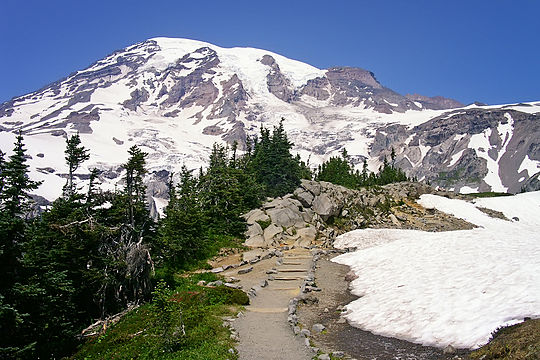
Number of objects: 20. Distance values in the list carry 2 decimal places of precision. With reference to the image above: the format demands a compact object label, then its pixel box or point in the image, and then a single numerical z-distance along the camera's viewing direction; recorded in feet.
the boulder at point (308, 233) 136.66
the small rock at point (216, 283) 74.31
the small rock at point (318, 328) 49.74
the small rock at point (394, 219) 180.39
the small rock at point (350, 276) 80.04
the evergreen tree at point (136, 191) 82.38
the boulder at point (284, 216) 145.07
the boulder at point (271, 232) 133.90
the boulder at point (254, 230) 136.12
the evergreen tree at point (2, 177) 67.50
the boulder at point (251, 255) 107.55
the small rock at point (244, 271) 91.56
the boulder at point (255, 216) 145.69
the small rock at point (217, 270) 94.49
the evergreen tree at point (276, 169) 185.16
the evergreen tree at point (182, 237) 96.58
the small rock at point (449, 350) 36.40
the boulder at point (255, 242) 130.17
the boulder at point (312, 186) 175.79
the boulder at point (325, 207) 160.76
